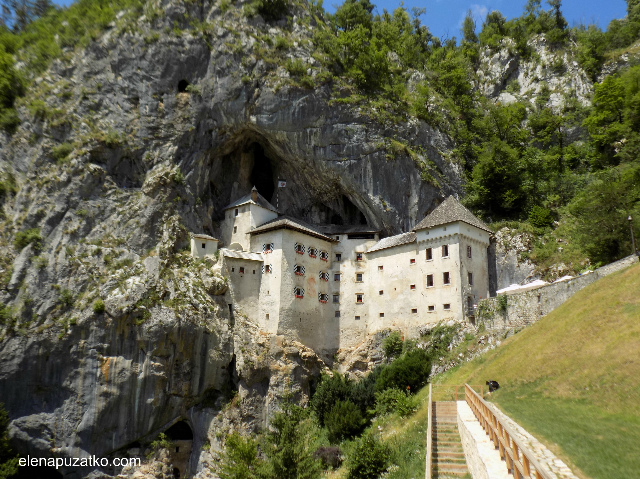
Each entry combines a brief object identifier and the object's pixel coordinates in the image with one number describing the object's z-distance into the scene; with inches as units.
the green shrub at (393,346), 1581.0
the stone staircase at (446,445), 673.0
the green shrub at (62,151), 1807.3
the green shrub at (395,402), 1150.3
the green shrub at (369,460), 928.9
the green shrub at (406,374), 1349.7
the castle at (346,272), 1576.0
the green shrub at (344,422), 1310.3
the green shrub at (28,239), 1680.6
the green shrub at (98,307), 1541.6
